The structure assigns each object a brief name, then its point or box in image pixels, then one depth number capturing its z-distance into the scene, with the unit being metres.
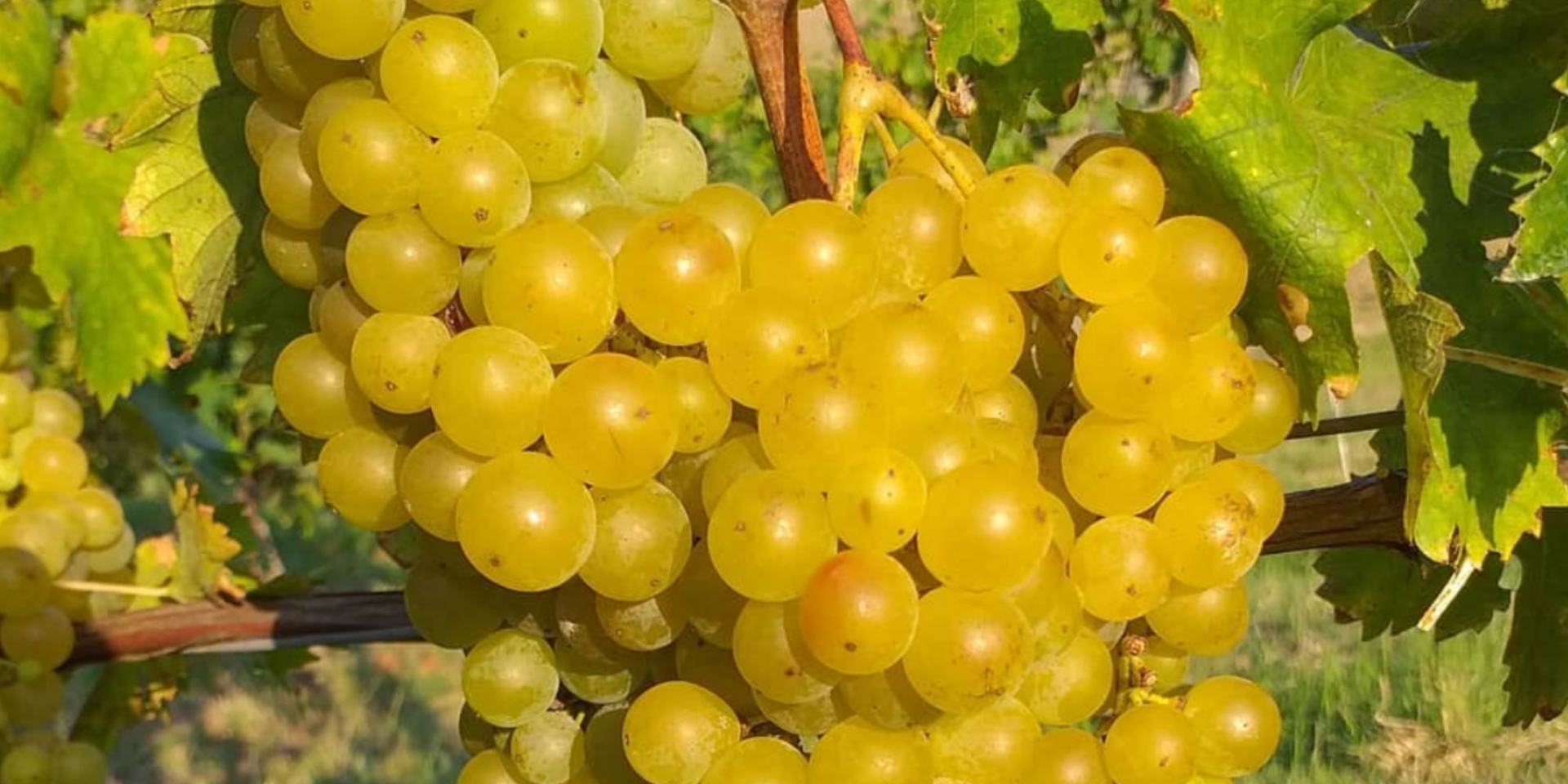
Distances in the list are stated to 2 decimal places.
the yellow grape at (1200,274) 0.34
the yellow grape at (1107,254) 0.34
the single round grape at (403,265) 0.35
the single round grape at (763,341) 0.33
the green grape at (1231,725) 0.36
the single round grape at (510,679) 0.37
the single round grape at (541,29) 0.36
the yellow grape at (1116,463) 0.34
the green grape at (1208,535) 0.34
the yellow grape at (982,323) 0.34
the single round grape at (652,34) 0.37
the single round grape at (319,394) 0.37
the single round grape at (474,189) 0.34
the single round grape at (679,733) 0.34
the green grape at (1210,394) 0.34
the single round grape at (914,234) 0.34
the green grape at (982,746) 0.34
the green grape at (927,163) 0.36
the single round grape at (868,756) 0.33
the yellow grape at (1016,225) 0.34
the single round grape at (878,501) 0.32
